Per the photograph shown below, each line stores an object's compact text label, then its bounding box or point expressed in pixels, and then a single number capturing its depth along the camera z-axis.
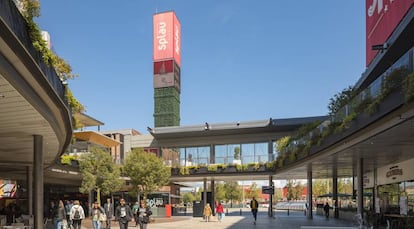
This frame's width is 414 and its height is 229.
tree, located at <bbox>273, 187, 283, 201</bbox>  98.90
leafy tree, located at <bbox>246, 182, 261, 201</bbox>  92.88
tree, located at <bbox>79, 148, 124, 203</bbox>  32.50
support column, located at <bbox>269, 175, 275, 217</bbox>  38.31
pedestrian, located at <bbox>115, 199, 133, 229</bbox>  18.34
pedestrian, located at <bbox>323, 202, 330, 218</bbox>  38.84
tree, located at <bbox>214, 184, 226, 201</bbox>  79.18
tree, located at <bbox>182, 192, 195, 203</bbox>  77.45
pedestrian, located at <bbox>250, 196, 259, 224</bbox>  29.96
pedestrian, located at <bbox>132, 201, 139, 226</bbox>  23.99
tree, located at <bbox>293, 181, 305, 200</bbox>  89.44
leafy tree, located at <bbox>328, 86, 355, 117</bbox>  28.42
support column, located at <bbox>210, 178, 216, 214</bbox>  42.50
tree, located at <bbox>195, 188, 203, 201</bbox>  78.94
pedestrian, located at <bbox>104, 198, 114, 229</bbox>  22.32
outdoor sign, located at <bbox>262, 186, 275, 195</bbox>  36.91
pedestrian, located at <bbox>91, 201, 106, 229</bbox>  19.28
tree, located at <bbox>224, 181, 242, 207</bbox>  82.55
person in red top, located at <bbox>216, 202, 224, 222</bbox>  33.38
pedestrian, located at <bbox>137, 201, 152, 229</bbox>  18.43
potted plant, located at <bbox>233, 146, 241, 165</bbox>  41.02
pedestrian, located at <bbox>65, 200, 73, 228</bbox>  25.23
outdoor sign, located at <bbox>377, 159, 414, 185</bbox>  24.20
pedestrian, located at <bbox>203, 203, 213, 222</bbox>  31.74
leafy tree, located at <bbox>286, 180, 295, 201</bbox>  89.06
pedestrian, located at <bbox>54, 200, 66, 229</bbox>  19.33
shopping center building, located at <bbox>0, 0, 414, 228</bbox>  11.15
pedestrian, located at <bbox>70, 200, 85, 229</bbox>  19.28
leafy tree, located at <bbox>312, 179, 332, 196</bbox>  80.19
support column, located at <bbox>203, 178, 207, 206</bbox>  40.11
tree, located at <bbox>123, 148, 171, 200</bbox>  35.97
